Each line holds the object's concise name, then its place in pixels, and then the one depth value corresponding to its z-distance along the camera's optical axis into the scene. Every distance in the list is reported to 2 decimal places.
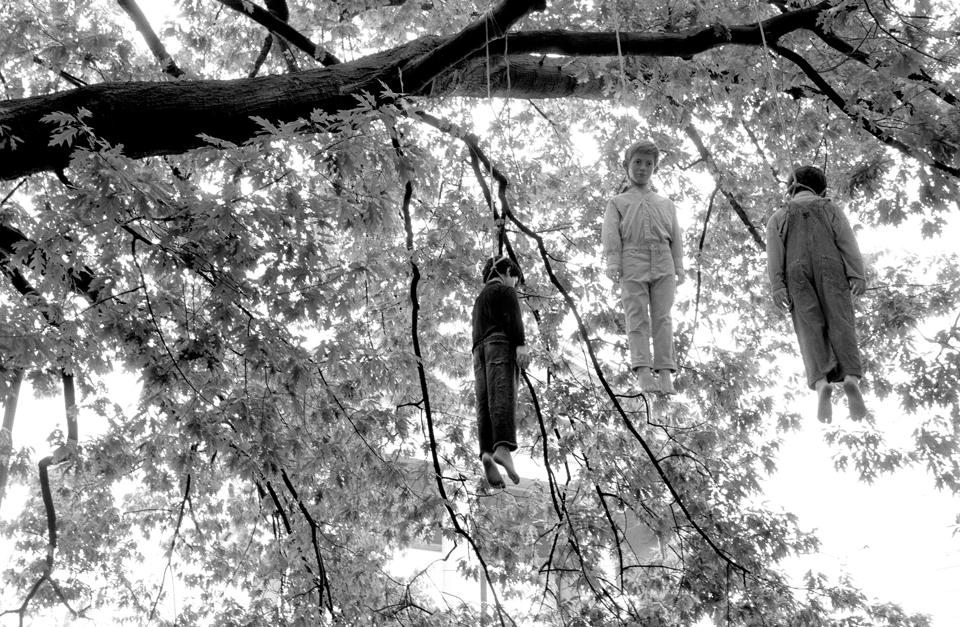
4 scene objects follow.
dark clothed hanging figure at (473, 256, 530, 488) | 4.03
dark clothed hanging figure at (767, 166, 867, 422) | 3.61
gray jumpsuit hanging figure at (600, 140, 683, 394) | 4.05
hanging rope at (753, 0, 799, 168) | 3.74
